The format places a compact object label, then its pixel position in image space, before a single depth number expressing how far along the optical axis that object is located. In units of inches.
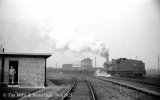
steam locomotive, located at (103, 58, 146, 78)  1583.4
